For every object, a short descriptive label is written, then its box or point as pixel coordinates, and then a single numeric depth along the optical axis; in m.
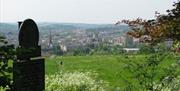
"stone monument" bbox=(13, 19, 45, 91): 4.85
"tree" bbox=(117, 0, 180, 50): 6.75
